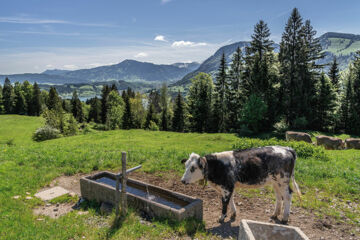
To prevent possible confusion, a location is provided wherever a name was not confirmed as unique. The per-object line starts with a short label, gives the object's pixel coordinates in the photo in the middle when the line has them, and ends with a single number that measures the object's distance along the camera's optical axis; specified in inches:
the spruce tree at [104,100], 3553.2
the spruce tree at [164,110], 2773.1
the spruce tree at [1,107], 3706.2
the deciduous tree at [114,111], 2763.3
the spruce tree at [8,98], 3695.9
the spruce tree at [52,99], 3030.5
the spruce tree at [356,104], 1781.5
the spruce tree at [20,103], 3740.2
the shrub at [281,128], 1651.1
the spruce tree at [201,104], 2174.0
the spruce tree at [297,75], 1772.9
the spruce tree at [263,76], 1777.8
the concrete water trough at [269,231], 211.4
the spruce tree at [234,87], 2100.1
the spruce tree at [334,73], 2297.7
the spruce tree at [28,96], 3799.2
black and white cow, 310.8
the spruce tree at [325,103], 1748.3
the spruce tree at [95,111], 3791.8
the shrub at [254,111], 1667.1
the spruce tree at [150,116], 2864.2
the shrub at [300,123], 1651.6
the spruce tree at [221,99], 2122.3
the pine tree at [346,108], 1838.1
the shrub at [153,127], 2486.5
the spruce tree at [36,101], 3681.1
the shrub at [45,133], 1822.1
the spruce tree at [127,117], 2748.5
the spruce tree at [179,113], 2583.7
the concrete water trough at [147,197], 311.7
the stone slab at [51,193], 417.3
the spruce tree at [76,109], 3676.2
